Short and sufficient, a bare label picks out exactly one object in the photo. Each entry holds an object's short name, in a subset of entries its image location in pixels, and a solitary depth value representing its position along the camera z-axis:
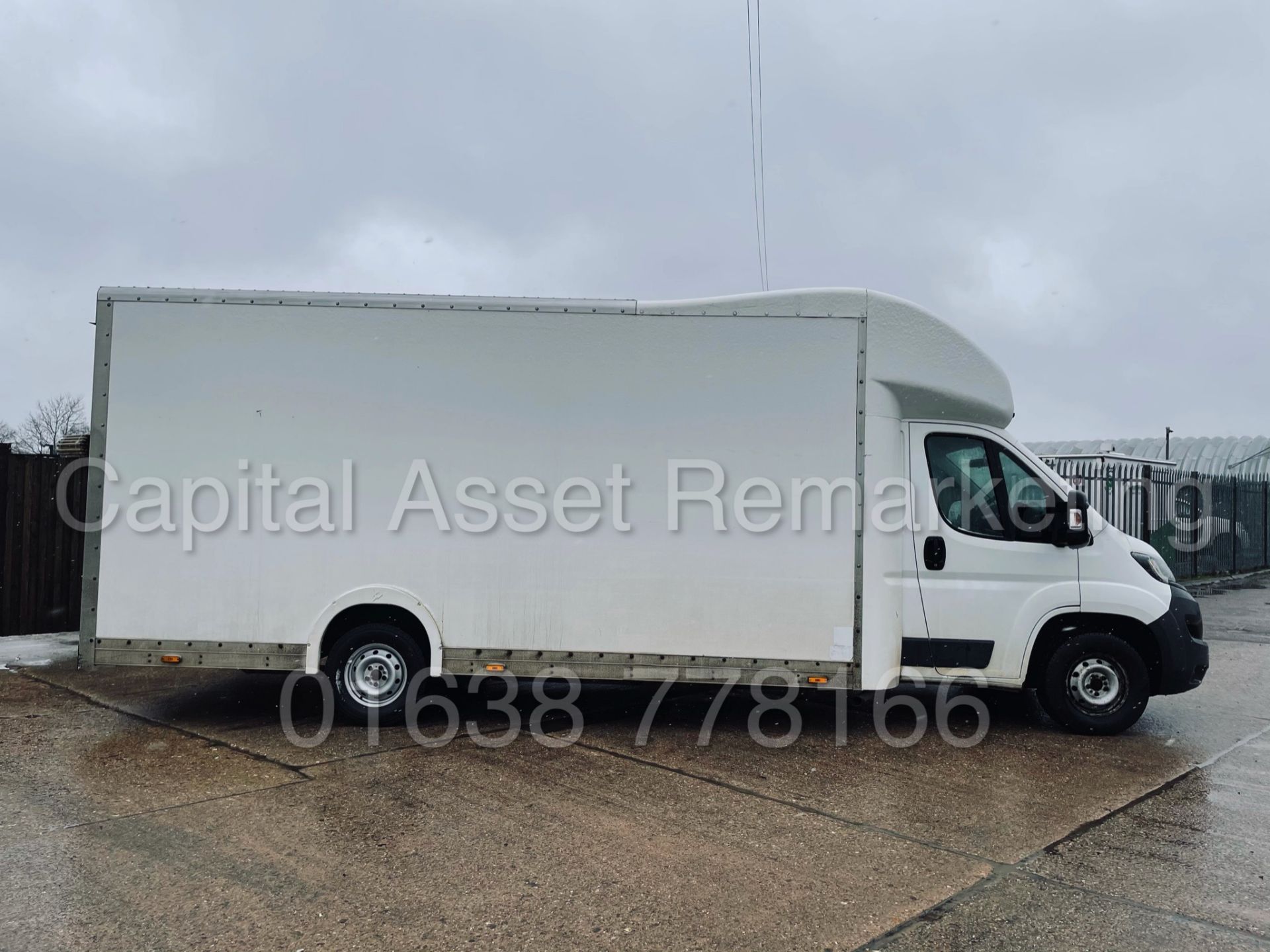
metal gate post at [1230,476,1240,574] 20.86
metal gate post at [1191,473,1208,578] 19.14
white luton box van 6.48
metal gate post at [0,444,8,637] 10.28
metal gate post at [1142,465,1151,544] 16.50
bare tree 31.80
